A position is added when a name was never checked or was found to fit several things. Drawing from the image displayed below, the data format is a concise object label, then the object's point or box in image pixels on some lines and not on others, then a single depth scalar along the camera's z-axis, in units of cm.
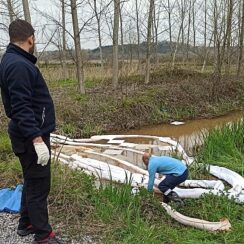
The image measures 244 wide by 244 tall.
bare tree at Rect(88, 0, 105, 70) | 1078
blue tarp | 277
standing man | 192
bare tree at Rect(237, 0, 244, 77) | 1088
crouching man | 321
